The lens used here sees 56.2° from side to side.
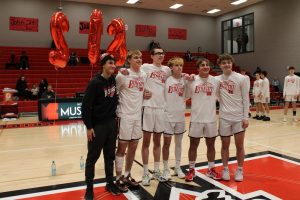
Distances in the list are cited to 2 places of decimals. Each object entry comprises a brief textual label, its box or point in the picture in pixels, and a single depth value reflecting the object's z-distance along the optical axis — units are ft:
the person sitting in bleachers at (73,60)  51.78
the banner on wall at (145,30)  65.05
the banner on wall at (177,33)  68.64
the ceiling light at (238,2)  57.81
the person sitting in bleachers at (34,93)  41.86
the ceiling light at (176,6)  60.39
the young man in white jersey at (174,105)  13.16
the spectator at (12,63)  48.62
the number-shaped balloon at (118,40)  18.12
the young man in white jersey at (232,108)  13.05
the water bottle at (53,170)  14.44
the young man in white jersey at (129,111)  11.94
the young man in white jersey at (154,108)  12.65
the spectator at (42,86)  41.91
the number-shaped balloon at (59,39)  16.94
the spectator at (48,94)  36.06
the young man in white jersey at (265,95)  32.22
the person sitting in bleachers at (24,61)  48.62
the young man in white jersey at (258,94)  32.73
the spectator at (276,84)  54.85
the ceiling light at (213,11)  65.51
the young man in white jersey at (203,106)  13.10
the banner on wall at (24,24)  55.47
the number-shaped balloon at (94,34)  17.75
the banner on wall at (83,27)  60.39
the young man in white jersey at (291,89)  30.45
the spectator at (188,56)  65.82
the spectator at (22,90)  41.41
